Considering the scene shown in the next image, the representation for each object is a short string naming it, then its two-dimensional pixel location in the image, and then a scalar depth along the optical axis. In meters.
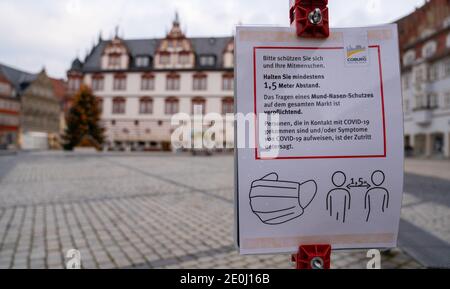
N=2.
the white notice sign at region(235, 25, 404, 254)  0.95
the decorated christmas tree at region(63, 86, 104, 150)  28.86
